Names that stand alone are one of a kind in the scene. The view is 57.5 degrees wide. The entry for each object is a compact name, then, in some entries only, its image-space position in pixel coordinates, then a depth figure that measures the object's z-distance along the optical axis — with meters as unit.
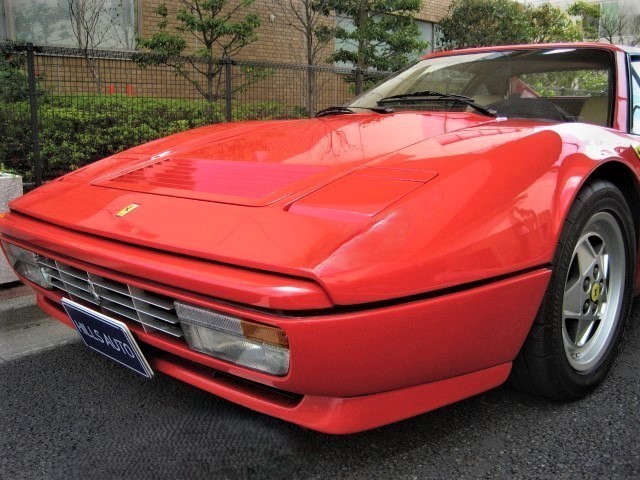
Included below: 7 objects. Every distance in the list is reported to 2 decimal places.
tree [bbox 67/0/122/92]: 7.52
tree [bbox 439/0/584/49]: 12.20
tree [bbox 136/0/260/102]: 6.32
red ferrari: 1.45
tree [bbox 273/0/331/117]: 8.54
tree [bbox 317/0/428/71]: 8.64
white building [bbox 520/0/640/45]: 19.66
